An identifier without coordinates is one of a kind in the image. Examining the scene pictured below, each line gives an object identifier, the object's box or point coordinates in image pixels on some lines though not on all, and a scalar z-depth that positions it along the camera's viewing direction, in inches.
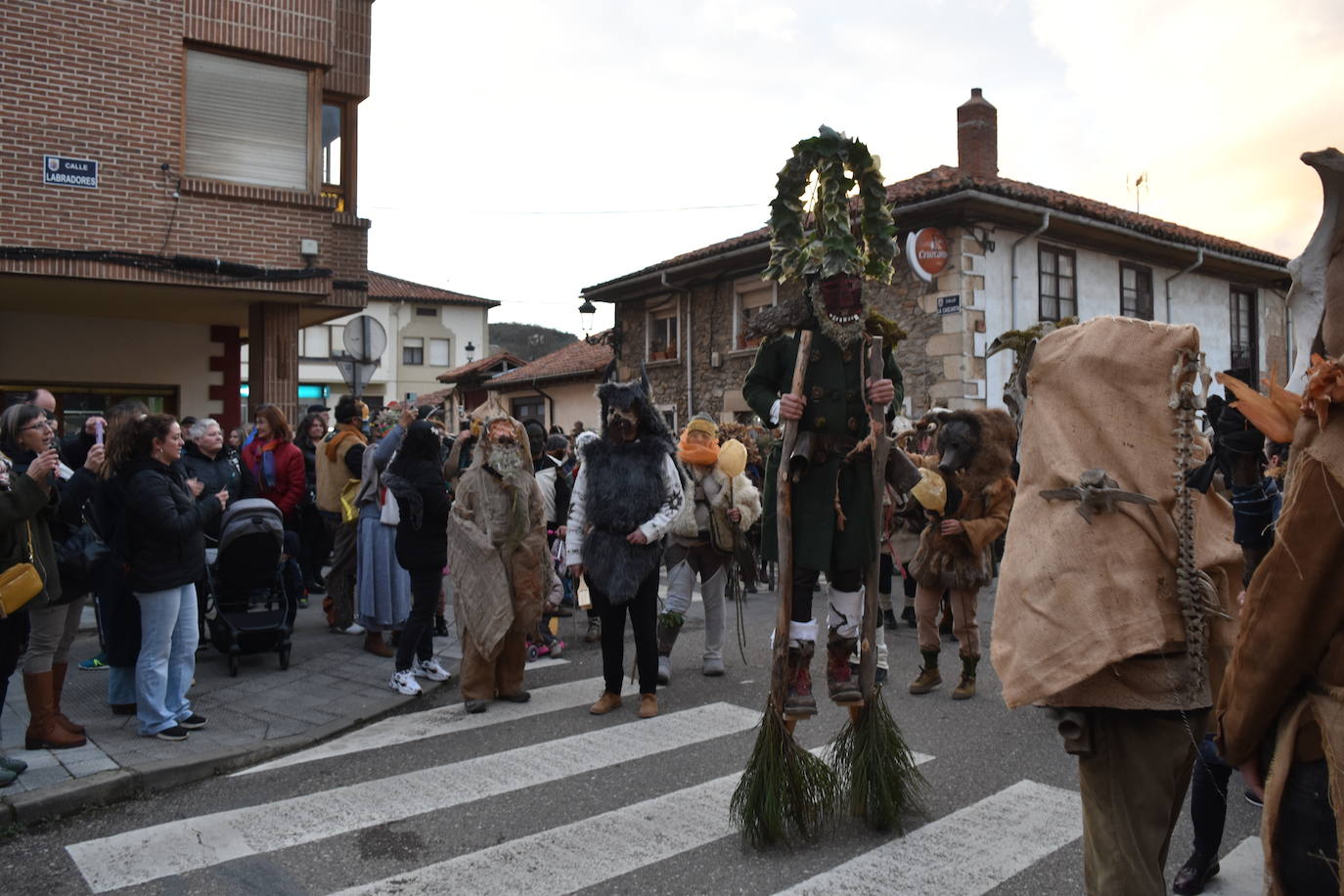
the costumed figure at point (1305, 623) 71.6
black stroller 293.7
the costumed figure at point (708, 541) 301.1
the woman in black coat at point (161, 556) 221.8
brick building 476.1
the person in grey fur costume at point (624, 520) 255.3
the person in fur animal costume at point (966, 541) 268.5
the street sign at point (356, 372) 445.4
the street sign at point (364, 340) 437.1
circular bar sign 709.9
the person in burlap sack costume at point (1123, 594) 98.0
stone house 717.9
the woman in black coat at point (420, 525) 273.0
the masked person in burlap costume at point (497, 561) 263.3
